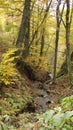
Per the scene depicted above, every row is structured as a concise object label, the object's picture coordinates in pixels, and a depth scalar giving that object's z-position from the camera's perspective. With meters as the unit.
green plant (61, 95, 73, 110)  2.03
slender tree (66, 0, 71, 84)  9.12
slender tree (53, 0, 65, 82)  10.96
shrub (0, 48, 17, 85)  6.93
